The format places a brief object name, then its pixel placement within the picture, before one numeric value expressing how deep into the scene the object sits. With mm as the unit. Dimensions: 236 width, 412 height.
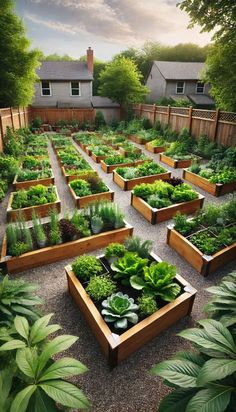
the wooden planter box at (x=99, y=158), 11148
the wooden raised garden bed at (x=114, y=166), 9609
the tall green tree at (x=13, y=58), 10398
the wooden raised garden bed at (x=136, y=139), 14672
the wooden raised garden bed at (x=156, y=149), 12589
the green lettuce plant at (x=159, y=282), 3246
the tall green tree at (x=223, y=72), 9859
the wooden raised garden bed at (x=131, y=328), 2732
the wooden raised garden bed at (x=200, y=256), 4207
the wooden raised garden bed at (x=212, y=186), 7320
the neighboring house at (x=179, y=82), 23812
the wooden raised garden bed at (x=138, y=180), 7953
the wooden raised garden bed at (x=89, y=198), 6676
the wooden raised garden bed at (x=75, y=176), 8148
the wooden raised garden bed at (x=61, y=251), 4238
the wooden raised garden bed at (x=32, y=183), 7520
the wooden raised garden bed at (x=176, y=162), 10062
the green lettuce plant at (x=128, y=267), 3529
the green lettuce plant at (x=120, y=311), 2902
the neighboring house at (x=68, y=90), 23375
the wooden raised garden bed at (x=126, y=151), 11469
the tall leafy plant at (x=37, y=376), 1491
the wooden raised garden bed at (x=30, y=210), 5953
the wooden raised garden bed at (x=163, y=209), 5934
